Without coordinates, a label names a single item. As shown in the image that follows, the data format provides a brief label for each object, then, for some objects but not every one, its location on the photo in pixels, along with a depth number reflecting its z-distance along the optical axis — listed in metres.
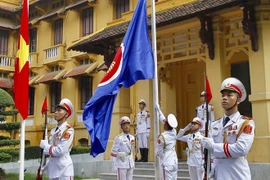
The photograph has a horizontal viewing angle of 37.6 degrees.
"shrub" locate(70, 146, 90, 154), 18.45
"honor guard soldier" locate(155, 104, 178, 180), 8.65
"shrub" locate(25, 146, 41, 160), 18.86
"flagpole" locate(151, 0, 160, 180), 6.50
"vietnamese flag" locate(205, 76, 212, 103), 5.51
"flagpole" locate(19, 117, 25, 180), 6.20
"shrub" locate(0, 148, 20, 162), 17.21
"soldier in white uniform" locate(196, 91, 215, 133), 10.91
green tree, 15.44
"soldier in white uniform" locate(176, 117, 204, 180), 9.47
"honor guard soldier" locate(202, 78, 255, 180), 4.38
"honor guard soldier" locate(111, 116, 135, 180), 9.19
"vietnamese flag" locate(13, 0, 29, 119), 6.90
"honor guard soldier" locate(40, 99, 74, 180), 6.20
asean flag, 6.10
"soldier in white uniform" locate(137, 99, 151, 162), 13.03
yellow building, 10.41
